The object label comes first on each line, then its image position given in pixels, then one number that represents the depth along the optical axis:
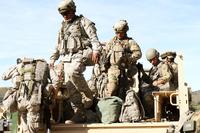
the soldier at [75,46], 9.86
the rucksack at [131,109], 9.17
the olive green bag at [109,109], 9.34
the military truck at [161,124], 7.56
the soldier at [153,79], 10.30
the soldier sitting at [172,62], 10.65
